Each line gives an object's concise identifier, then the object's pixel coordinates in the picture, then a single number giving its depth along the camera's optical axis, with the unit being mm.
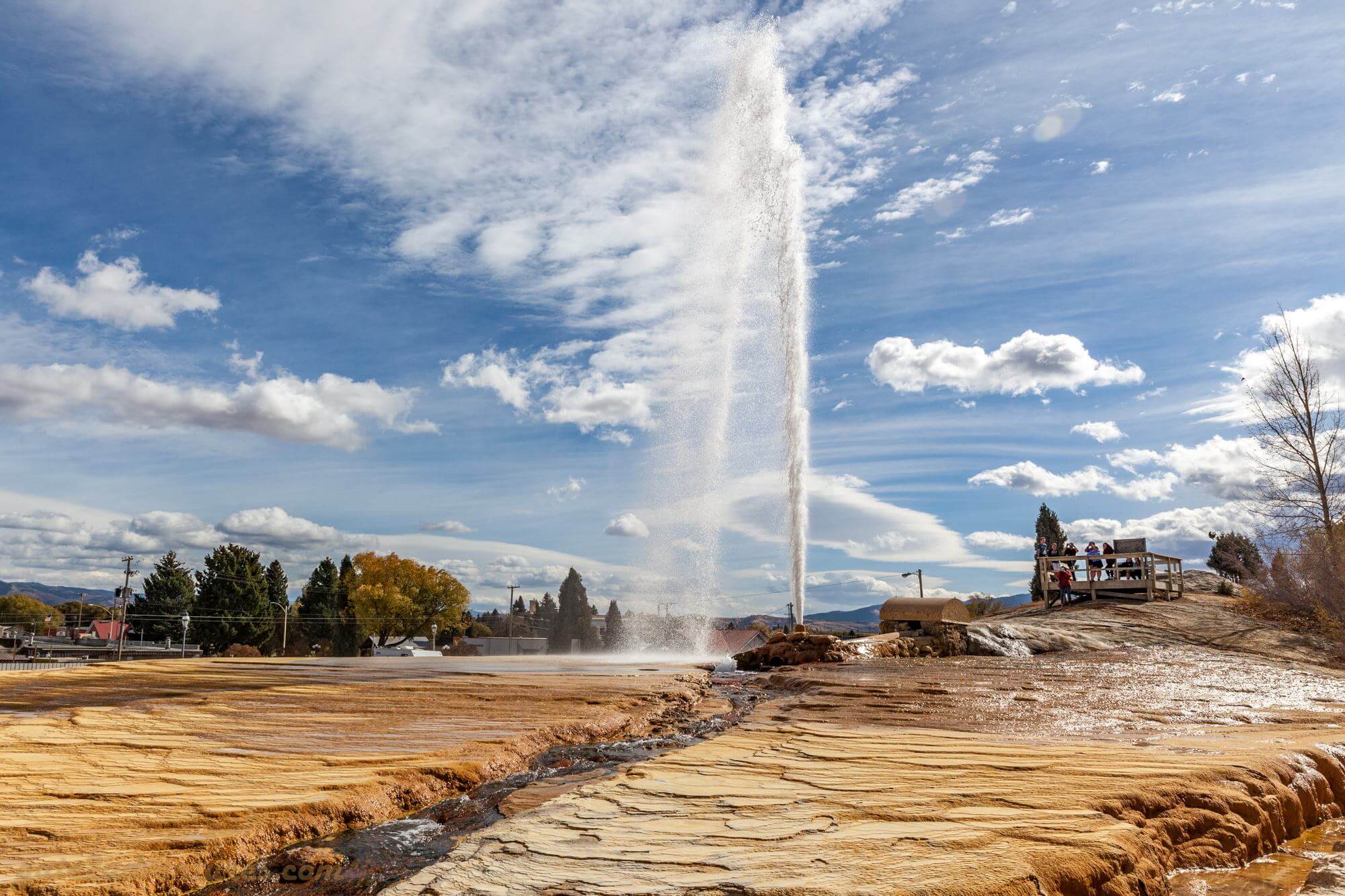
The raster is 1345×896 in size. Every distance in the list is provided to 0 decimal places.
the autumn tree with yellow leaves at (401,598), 63312
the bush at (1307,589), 17047
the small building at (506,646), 54053
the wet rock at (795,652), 13023
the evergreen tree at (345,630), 62938
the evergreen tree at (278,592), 64188
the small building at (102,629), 81212
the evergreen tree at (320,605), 64688
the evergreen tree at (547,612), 73562
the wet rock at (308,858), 3443
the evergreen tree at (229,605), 56844
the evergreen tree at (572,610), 61219
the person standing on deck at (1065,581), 22141
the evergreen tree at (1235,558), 22859
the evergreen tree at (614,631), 47481
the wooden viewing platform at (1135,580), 21281
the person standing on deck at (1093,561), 21938
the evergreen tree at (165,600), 59656
